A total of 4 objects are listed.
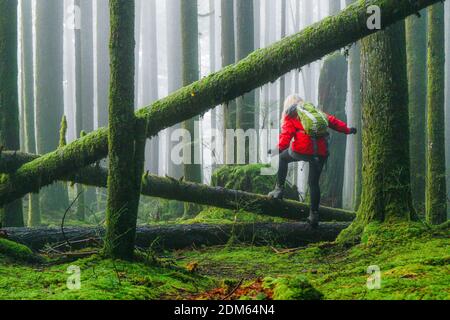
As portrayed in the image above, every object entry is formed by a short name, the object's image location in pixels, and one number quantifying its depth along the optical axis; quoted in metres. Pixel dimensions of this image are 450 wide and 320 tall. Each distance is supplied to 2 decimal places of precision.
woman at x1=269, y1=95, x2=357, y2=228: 8.12
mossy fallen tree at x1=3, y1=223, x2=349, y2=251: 7.90
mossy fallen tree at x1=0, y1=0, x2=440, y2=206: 5.47
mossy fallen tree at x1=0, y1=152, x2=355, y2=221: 8.17
